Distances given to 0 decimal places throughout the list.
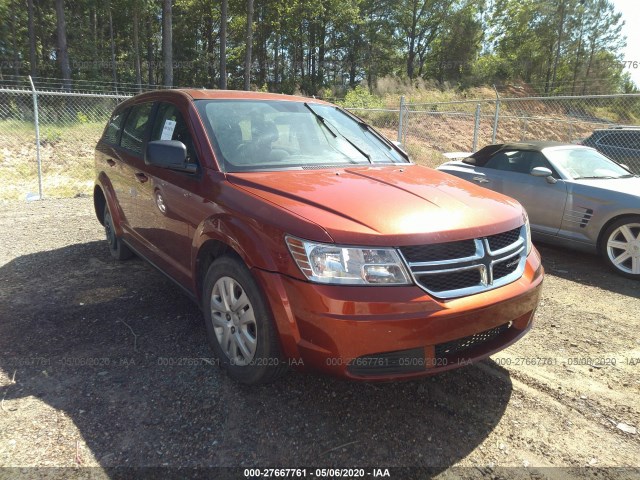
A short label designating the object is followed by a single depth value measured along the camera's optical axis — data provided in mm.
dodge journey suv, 2174
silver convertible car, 5074
